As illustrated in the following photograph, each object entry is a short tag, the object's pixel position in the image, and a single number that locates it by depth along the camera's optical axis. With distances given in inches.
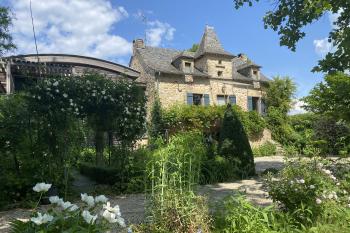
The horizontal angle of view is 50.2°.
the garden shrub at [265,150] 860.9
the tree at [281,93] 977.5
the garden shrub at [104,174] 359.6
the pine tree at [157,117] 787.5
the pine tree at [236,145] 417.7
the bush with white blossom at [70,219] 90.0
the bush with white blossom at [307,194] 173.9
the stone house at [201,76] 876.6
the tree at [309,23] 307.4
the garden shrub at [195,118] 799.7
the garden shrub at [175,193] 168.7
